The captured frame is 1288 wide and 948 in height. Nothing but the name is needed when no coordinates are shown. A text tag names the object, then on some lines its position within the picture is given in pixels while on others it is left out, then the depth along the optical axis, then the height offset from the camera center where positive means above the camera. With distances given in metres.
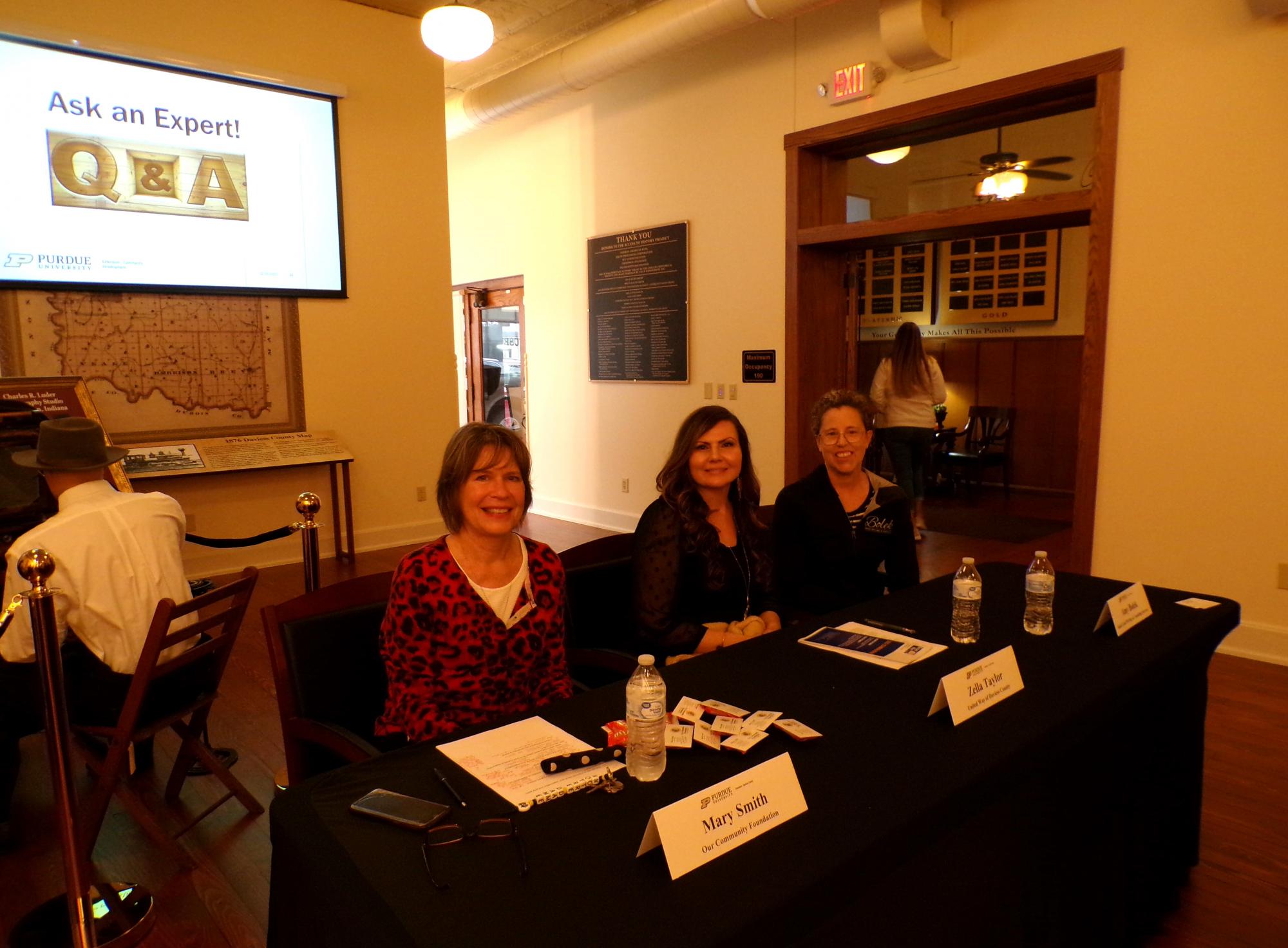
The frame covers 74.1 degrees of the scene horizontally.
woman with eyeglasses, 2.73 -0.54
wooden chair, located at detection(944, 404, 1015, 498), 8.17 -0.82
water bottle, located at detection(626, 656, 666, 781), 1.29 -0.56
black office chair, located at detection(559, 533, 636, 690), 2.41 -0.69
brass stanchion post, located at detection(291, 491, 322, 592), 2.64 -0.54
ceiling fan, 4.93 +1.20
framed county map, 4.73 +0.06
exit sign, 4.91 +1.62
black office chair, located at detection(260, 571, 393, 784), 1.85 -0.68
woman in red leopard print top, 1.85 -0.54
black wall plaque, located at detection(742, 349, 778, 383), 5.80 -0.02
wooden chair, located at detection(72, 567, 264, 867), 2.12 -0.94
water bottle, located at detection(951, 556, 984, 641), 1.93 -0.56
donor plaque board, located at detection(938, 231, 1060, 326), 8.11 +0.81
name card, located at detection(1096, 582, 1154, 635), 1.98 -0.59
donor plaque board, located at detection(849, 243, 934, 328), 8.84 +0.80
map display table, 4.95 -0.55
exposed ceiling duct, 4.92 +2.06
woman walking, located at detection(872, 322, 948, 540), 5.92 -0.27
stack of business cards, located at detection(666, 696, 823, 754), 1.40 -0.62
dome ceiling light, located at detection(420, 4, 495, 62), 4.26 +1.67
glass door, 8.27 +0.07
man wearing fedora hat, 2.26 -0.58
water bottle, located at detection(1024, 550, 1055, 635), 2.01 -0.56
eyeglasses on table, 1.14 -0.63
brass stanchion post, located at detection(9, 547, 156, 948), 1.72 -0.90
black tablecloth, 1.03 -0.64
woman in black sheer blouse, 2.33 -0.52
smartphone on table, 1.16 -0.61
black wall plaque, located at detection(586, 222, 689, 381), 6.38 +0.46
